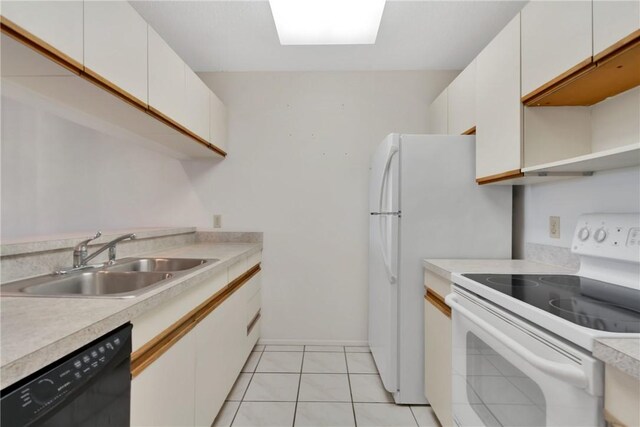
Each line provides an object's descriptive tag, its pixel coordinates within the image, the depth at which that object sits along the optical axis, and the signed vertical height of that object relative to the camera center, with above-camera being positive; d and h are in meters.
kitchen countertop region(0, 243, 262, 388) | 0.56 -0.26
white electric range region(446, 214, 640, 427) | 0.72 -0.34
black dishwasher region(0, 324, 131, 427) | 0.54 -0.37
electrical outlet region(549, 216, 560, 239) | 1.62 -0.07
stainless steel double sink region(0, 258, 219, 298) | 1.06 -0.29
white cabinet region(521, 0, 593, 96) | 1.09 +0.68
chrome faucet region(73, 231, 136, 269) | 1.39 -0.19
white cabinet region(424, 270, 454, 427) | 1.47 -0.70
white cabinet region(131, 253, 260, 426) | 0.97 -0.60
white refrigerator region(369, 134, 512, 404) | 1.82 -0.07
